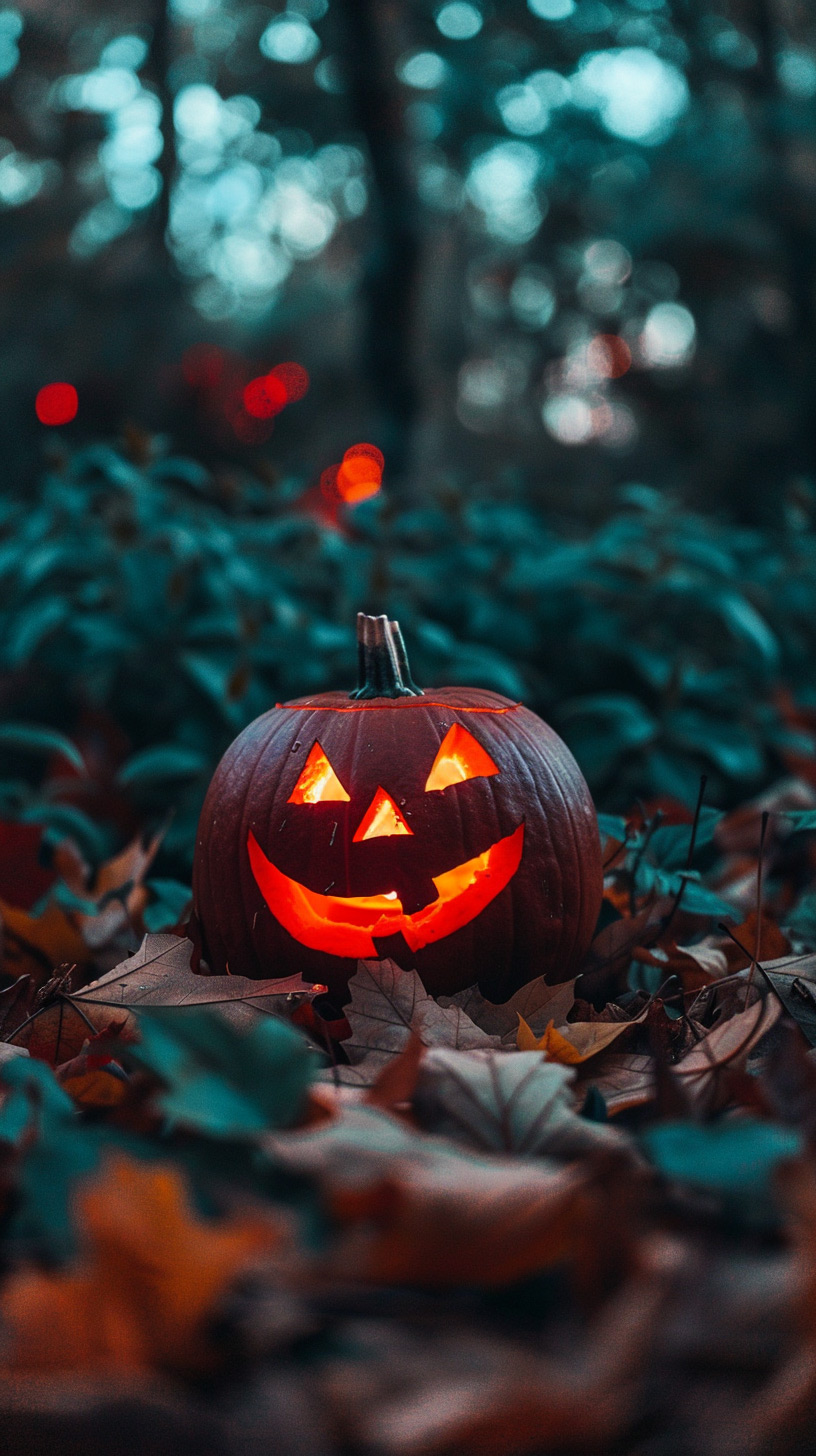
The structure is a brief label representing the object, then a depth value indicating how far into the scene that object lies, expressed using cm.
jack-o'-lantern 121
